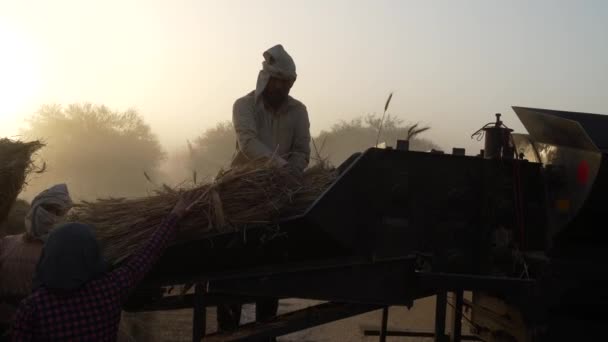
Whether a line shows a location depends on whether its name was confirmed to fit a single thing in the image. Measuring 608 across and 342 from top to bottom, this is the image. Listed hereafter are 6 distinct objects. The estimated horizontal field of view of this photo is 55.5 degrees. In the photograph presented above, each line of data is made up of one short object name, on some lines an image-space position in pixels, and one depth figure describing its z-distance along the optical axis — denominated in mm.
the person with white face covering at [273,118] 4539
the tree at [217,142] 48750
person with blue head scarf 2840
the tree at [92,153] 37938
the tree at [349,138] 46344
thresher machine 3549
